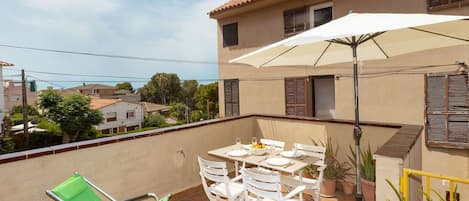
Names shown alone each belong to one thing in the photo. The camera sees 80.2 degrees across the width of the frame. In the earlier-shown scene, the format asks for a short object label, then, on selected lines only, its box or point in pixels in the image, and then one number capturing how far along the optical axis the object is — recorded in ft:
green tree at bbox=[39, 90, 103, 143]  83.87
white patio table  11.60
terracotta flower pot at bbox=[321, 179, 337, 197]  14.94
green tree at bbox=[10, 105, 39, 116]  121.51
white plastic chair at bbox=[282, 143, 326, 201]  12.17
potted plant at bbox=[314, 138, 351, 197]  14.98
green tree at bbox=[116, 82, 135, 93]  195.00
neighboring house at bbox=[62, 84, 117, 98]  190.34
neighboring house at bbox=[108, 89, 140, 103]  158.56
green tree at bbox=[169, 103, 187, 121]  142.10
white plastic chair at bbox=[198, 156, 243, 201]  11.25
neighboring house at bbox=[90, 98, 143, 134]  122.96
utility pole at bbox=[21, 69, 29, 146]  65.56
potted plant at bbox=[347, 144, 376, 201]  13.08
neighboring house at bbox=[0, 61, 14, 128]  82.28
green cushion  8.36
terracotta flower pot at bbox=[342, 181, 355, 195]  14.89
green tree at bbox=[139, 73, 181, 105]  157.89
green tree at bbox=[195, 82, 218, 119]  103.74
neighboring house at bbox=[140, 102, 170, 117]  145.74
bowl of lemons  13.83
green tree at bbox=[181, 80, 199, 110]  160.91
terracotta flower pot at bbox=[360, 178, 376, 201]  12.98
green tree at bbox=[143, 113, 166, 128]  122.09
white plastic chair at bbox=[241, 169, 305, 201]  9.38
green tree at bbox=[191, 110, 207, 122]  105.20
